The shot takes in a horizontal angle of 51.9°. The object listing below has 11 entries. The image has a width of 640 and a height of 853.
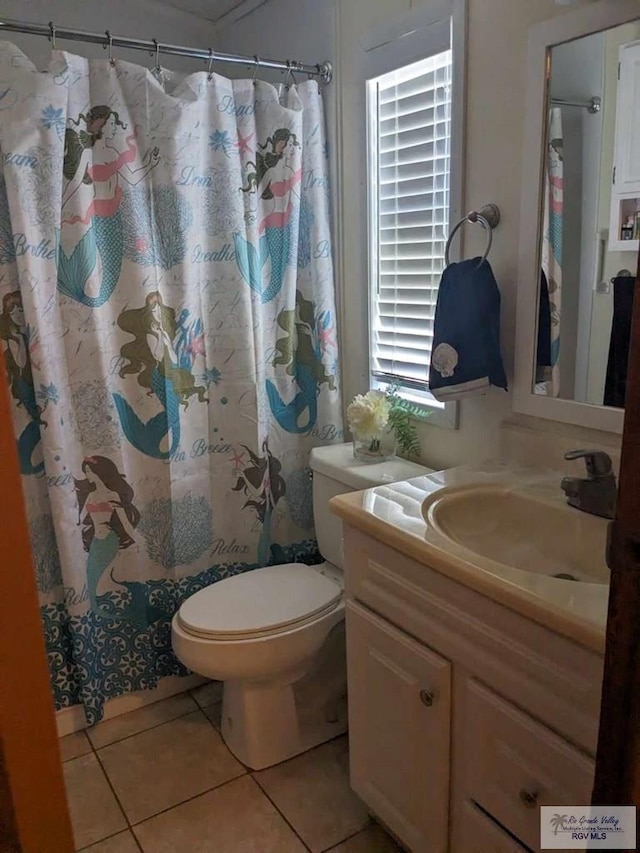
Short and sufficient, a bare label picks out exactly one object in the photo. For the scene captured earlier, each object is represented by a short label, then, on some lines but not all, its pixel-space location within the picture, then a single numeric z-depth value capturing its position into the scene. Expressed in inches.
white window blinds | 68.8
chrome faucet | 51.4
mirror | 51.3
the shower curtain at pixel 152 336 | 68.7
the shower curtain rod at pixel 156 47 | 64.4
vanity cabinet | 40.9
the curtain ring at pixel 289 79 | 81.7
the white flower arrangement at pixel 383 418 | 74.4
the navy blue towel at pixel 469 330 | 61.6
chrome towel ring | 62.7
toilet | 67.9
